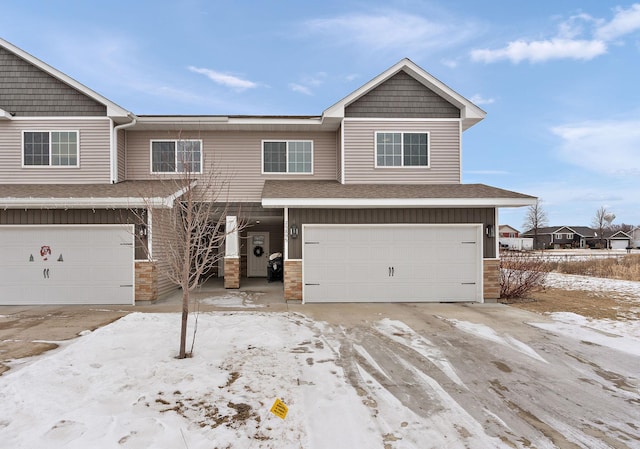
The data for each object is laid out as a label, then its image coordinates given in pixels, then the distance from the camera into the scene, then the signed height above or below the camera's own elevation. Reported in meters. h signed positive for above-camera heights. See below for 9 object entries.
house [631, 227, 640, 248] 63.25 -1.97
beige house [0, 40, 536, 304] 9.55 +1.20
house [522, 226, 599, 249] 63.25 -1.61
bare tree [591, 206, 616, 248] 63.61 +1.38
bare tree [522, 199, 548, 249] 58.39 +1.32
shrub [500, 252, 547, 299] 11.05 -1.67
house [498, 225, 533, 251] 51.25 -2.32
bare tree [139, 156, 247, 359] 5.05 -0.35
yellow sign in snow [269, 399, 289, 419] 3.72 -1.99
